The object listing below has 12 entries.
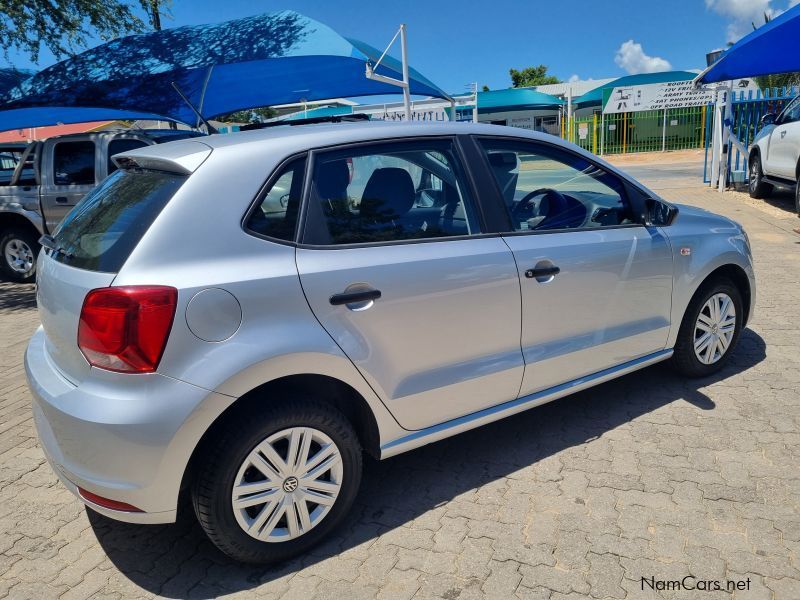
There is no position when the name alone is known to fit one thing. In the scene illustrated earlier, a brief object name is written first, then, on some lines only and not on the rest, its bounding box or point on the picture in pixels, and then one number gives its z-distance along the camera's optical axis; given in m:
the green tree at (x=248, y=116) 22.09
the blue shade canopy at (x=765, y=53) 9.02
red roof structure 21.91
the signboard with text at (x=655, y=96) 25.31
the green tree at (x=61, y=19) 9.46
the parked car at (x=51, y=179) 7.89
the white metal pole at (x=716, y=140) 13.40
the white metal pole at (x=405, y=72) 8.08
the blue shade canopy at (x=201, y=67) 8.38
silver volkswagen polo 2.21
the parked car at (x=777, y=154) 9.84
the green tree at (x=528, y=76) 59.31
